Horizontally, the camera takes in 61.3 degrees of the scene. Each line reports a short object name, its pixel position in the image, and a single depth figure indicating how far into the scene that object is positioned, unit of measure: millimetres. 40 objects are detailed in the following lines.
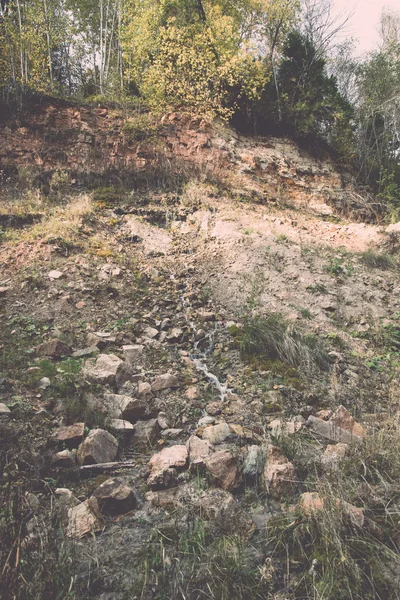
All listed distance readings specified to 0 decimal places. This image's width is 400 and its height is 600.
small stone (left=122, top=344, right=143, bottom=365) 4512
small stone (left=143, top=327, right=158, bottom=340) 5242
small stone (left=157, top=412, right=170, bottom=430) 3254
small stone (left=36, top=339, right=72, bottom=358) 4199
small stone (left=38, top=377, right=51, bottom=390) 3487
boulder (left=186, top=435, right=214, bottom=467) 2572
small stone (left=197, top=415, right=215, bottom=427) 3366
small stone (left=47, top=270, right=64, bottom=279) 6047
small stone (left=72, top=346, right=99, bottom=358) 4312
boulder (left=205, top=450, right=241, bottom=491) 2408
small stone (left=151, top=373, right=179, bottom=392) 3949
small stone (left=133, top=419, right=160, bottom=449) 3047
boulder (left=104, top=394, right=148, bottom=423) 3297
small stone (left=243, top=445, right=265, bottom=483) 2489
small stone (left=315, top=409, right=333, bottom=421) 3316
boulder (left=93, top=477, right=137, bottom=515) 2217
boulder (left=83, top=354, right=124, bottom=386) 3791
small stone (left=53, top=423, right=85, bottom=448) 2768
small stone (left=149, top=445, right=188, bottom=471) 2605
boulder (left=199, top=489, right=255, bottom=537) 1969
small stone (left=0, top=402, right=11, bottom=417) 2887
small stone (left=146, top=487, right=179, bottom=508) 2299
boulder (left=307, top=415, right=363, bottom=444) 2902
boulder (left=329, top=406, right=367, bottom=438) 3050
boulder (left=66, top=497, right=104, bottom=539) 1924
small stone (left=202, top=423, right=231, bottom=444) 3016
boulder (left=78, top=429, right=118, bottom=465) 2627
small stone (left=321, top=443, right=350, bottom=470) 2375
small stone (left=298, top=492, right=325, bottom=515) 1923
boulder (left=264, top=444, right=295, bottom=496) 2322
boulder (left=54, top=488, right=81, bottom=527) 1970
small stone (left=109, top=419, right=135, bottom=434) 3100
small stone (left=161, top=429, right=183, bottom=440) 3164
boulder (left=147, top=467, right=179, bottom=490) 2439
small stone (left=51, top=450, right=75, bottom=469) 2551
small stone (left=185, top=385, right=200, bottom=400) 3848
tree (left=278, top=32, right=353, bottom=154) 13523
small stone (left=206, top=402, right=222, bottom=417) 3566
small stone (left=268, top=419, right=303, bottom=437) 2971
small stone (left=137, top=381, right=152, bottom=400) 3691
